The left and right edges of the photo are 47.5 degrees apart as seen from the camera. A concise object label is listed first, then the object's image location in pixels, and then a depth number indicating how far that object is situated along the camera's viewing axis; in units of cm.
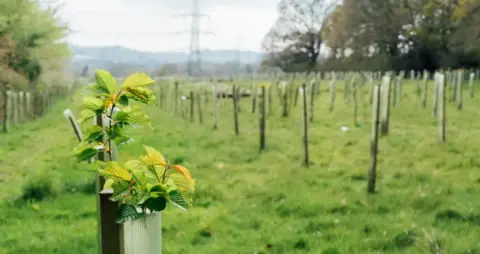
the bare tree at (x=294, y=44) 5522
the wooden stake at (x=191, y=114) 1945
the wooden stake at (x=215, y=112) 1731
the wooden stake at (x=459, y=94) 1917
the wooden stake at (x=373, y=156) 785
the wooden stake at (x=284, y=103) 1880
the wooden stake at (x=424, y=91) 1955
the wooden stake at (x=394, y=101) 2073
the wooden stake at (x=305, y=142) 999
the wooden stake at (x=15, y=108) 1997
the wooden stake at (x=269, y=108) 1997
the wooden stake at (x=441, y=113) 1123
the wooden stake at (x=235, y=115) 1473
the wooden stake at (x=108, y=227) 212
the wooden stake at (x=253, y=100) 2159
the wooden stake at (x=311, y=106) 1722
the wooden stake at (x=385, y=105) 1177
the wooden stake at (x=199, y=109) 1900
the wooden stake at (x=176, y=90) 2321
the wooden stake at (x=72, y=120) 319
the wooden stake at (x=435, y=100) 1546
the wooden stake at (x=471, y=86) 2302
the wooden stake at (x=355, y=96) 1630
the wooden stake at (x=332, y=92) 2183
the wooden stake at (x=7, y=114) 1879
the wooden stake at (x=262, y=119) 1202
